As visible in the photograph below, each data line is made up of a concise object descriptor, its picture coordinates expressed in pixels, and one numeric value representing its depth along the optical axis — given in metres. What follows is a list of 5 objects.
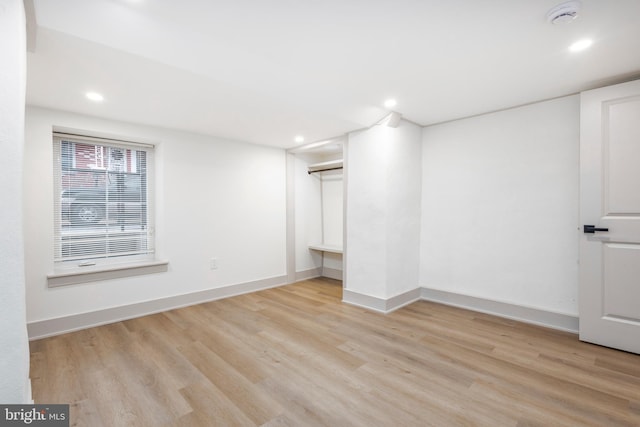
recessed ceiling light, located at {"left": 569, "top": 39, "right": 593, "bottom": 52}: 1.90
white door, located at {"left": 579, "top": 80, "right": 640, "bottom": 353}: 2.35
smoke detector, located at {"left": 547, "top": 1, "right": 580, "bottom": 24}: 1.56
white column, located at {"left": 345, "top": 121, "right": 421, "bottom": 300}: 3.32
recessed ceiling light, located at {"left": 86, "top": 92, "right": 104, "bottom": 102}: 2.40
